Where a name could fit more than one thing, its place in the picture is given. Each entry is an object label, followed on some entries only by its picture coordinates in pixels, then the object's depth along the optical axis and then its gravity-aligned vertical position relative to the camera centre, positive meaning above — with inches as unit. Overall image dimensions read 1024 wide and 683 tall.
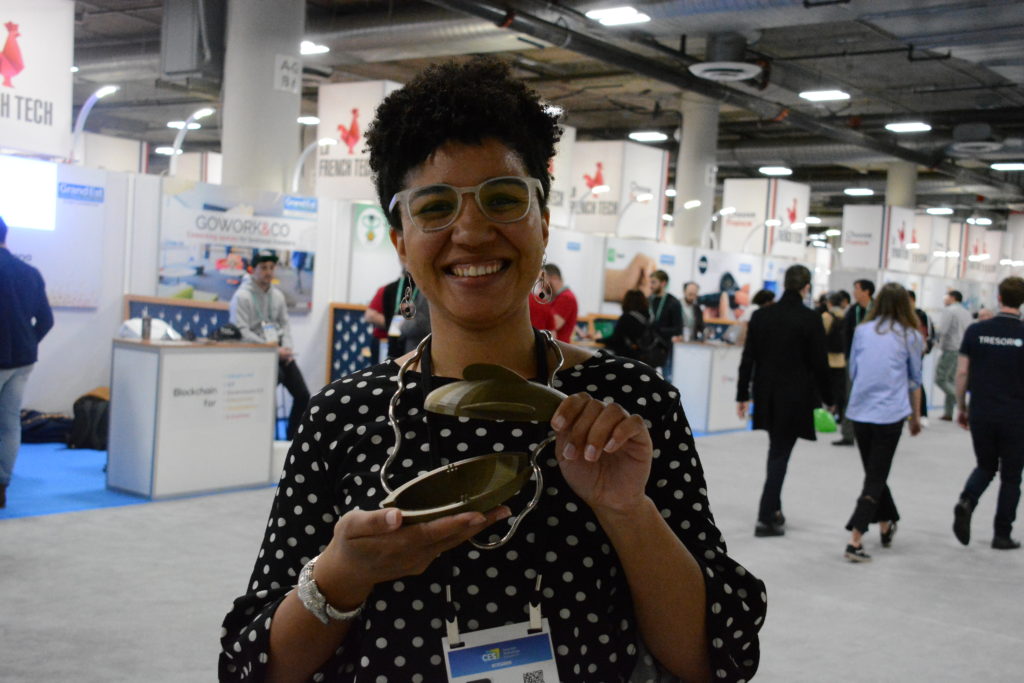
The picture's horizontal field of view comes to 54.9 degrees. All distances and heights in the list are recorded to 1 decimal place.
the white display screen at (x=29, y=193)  289.7 +15.3
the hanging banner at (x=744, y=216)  620.7 +47.1
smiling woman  46.9 -11.3
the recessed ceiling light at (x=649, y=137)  703.7 +106.8
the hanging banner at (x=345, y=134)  389.7 +52.6
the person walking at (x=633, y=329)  351.3 -16.5
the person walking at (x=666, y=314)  387.5 -11.5
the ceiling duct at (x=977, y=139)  625.3 +106.4
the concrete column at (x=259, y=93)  344.2 +58.2
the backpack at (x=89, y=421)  305.6 -53.5
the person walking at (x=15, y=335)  227.8 -21.5
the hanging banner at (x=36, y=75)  270.7 +47.5
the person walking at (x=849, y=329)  405.1 -13.2
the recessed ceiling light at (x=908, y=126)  605.6 +108.7
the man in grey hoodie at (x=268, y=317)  291.7 -17.4
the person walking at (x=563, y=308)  305.4 -9.3
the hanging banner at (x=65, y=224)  301.6 +6.7
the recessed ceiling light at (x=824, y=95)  522.3 +106.7
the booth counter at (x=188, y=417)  241.1 -41.2
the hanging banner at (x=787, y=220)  622.8 +47.0
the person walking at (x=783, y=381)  239.3 -21.4
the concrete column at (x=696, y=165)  589.3 +73.8
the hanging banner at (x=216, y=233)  335.6 +8.3
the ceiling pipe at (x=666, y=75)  365.7 +99.5
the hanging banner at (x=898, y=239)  692.1 +43.8
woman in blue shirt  222.4 -21.4
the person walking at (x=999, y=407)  229.6 -23.5
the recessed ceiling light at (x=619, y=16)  380.5 +103.5
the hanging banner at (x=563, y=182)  482.9 +47.7
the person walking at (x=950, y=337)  510.6 -17.6
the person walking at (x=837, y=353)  417.1 -24.1
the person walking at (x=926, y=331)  465.5 -14.4
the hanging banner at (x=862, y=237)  694.5 +43.1
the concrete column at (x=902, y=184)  779.4 +92.5
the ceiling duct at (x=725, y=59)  428.8 +103.4
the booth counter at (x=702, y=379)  428.8 -40.1
